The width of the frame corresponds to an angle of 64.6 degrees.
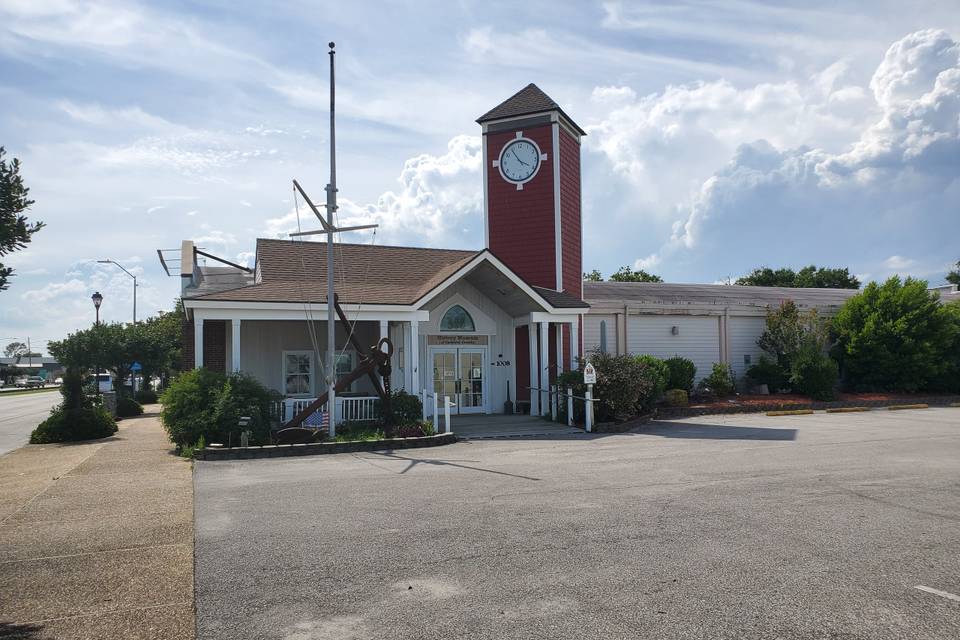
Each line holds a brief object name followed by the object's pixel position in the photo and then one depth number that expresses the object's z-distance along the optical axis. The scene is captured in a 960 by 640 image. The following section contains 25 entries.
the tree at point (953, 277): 59.40
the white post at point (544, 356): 20.66
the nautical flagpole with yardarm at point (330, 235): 15.71
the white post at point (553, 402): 20.30
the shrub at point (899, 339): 25.91
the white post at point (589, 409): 18.36
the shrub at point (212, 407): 14.88
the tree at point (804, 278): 63.56
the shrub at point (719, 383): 24.94
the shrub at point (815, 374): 24.72
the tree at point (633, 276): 60.48
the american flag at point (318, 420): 17.08
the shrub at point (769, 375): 25.83
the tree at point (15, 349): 175.75
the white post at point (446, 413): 16.48
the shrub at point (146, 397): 40.74
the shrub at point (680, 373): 24.03
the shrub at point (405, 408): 17.33
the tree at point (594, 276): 60.01
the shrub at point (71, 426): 19.00
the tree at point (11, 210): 5.95
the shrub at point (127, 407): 29.98
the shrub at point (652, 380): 20.69
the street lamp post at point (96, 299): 33.09
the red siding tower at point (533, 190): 22.72
